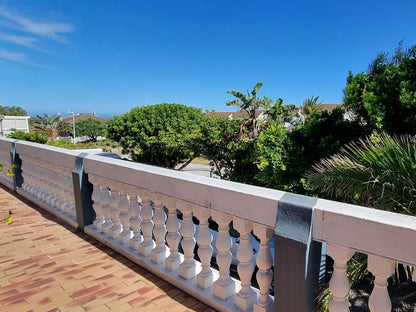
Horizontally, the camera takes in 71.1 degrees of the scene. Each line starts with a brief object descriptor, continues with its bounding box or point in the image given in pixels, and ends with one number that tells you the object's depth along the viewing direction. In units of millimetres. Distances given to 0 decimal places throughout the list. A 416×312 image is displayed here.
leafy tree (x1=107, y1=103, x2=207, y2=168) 15508
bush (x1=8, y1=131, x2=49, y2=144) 11577
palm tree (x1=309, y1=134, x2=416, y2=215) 3184
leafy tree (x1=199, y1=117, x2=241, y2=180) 11234
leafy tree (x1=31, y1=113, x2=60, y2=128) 51531
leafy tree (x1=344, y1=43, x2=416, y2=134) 5941
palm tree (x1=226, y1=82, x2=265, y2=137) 10500
